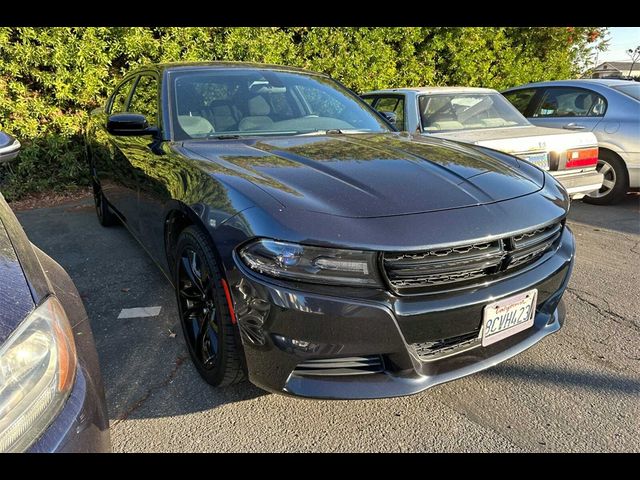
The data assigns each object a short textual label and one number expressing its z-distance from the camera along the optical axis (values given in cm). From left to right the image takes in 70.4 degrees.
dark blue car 103
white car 415
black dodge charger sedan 163
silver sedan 523
